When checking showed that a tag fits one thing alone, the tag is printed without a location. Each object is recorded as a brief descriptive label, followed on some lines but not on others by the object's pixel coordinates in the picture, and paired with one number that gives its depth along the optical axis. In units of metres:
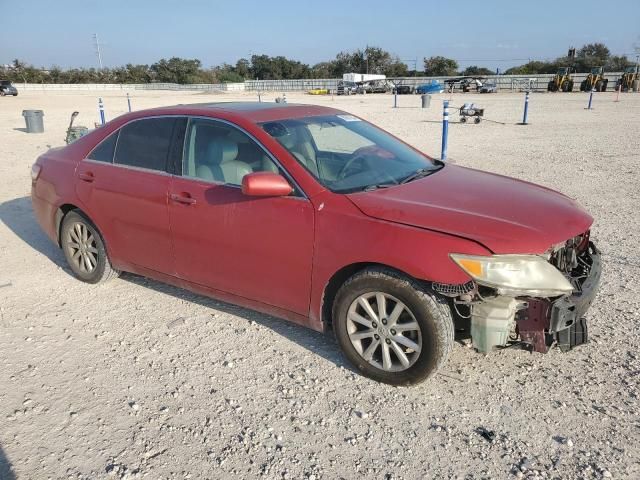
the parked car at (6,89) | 49.69
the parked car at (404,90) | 54.28
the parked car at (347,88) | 56.25
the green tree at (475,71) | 85.97
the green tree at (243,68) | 109.90
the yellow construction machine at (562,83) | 45.78
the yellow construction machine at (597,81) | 43.12
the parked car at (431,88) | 49.91
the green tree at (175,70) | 101.84
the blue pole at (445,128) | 11.46
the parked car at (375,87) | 57.00
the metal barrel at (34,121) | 17.86
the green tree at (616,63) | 62.68
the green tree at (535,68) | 73.73
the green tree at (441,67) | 84.79
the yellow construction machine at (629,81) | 43.09
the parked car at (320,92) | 58.62
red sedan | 2.94
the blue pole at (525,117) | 19.98
